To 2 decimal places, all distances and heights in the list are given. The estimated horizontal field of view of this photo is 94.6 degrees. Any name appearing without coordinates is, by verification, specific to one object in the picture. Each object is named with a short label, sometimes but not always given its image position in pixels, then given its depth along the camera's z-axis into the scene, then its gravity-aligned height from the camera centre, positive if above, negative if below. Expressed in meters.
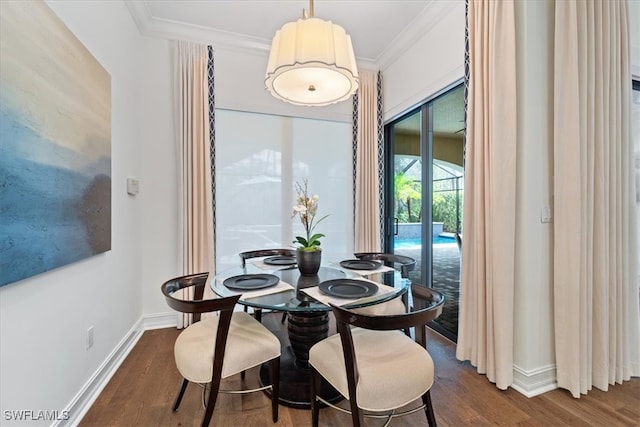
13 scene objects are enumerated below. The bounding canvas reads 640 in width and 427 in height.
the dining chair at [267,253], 2.88 -0.41
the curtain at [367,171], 3.71 +0.53
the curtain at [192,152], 3.02 +0.63
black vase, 2.08 -0.34
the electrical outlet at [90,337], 1.89 -0.80
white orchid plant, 2.11 -0.02
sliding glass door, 2.86 +0.21
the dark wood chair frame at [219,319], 1.46 -0.53
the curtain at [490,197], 1.94 +0.11
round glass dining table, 1.56 -0.47
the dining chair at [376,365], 1.26 -0.72
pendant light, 1.75 +0.96
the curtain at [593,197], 1.90 +0.10
